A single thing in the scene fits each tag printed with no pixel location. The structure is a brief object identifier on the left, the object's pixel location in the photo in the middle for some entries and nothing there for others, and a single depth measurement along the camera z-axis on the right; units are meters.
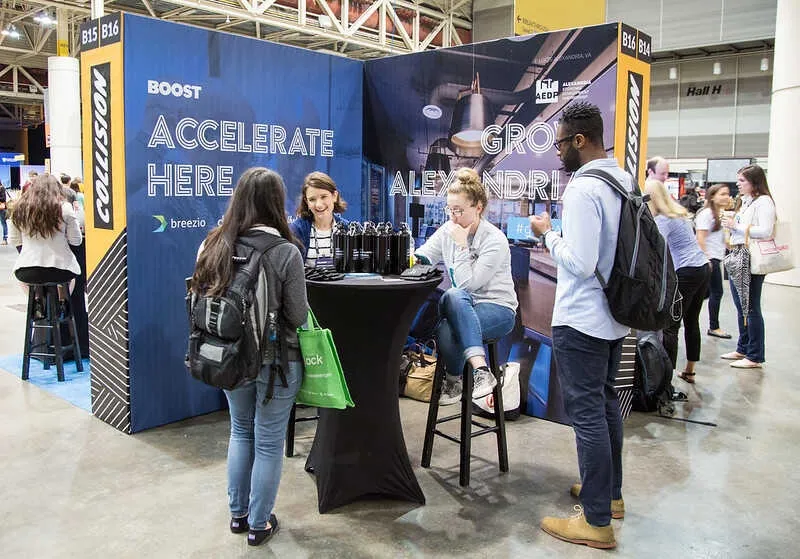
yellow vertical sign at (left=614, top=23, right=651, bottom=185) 3.69
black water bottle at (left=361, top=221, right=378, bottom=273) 2.92
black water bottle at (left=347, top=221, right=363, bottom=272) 2.93
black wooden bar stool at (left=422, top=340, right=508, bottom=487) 3.10
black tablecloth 2.62
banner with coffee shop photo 3.76
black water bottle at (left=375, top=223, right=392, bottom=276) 2.91
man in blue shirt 2.35
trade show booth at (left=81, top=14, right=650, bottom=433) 3.60
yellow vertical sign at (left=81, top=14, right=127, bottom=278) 3.52
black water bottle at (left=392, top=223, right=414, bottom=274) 2.94
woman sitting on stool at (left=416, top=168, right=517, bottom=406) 3.01
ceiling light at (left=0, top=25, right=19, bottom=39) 12.93
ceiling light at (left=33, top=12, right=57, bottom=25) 11.78
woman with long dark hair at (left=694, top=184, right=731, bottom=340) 5.52
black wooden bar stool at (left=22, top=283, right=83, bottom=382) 4.61
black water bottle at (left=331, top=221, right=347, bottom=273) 2.96
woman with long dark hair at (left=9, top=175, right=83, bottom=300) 4.39
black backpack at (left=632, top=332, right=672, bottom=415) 4.13
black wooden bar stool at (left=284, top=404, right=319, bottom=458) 3.38
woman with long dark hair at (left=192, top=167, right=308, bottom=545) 2.33
